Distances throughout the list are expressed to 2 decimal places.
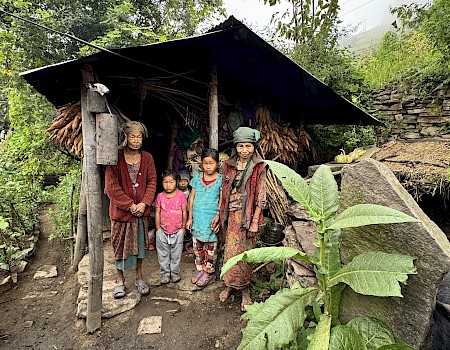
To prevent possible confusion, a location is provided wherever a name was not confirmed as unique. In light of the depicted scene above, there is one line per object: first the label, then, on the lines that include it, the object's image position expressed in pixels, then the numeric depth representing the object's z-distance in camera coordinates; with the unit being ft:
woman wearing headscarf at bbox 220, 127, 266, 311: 10.32
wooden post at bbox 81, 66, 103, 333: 9.66
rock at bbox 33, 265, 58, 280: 14.47
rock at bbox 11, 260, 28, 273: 14.40
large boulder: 4.39
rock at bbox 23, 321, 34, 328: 10.53
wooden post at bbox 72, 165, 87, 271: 13.97
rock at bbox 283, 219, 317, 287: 8.52
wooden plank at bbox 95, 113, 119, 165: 9.33
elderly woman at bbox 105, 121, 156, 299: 10.40
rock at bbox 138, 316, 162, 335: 9.72
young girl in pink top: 11.68
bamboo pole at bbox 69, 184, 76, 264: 16.00
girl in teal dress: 11.39
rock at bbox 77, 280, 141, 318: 10.33
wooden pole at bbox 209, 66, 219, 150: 12.94
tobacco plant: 4.11
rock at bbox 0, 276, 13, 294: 12.75
